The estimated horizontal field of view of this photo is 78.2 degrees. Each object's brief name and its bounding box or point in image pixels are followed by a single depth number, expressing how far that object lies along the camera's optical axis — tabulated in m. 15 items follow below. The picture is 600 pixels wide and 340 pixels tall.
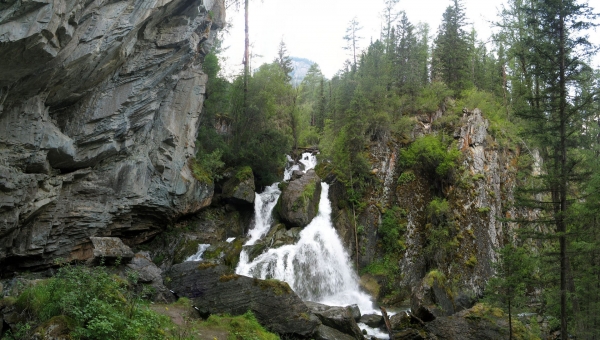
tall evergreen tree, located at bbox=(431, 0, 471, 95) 29.72
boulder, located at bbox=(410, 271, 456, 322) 15.15
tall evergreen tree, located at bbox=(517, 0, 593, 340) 11.27
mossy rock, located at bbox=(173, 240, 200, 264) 19.06
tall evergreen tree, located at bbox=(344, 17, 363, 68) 46.00
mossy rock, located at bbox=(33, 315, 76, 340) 6.52
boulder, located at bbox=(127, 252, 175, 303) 13.10
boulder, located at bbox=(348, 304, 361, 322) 15.68
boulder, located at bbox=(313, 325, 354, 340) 11.84
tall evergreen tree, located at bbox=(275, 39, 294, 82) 39.62
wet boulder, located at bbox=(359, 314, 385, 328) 15.28
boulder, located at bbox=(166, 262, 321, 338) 12.12
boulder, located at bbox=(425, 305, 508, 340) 13.05
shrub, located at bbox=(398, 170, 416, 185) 23.39
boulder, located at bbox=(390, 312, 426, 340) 13.78
